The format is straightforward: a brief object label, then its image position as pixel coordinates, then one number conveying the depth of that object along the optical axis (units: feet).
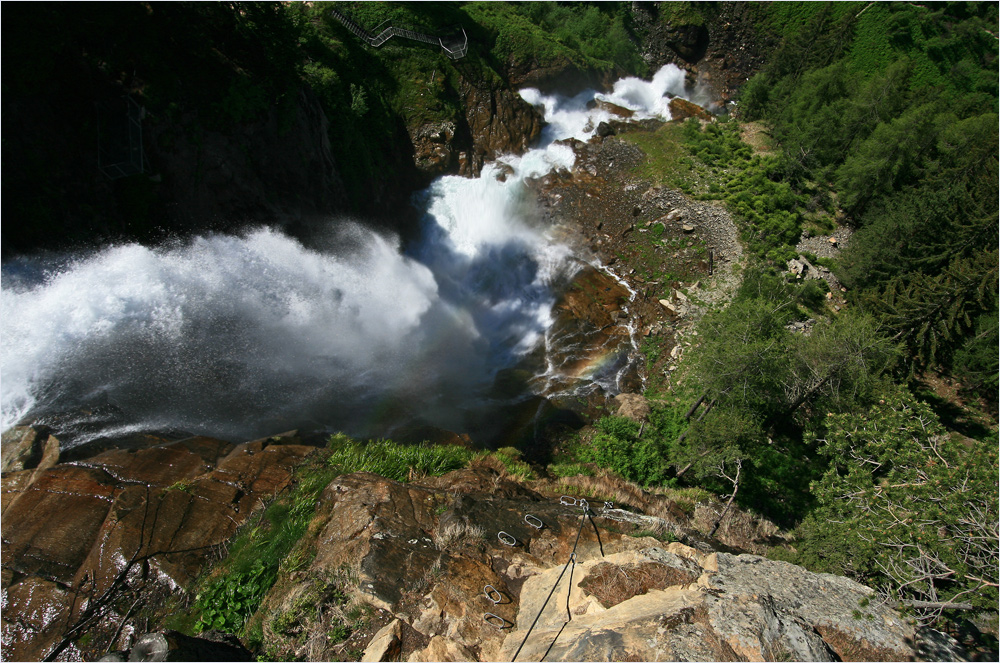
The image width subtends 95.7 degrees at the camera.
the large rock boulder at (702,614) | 18.97
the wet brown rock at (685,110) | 104.63
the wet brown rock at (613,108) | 104.78
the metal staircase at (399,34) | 84.58
